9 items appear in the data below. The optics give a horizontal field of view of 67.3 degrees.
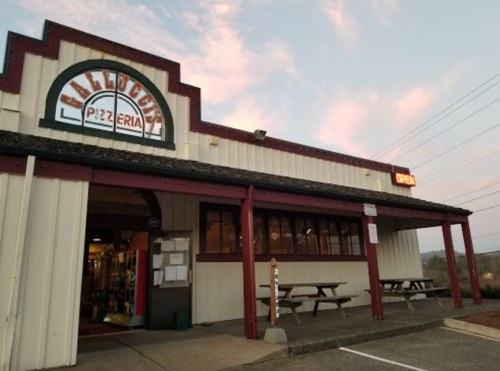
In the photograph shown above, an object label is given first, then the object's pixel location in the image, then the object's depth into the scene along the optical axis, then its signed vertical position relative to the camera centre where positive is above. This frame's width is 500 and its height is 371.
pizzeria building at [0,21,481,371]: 5.63 +1.58
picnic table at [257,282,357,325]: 8.49 -0.62
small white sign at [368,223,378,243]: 9.65 +0.95
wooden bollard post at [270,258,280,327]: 6.96 -0.40
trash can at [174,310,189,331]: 8.68 -1.01
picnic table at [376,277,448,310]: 11.00 -0.62
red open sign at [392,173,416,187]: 16.11 +3.84
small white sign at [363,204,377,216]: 9.97 +1.60
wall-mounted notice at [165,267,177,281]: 9.12 +0.06
